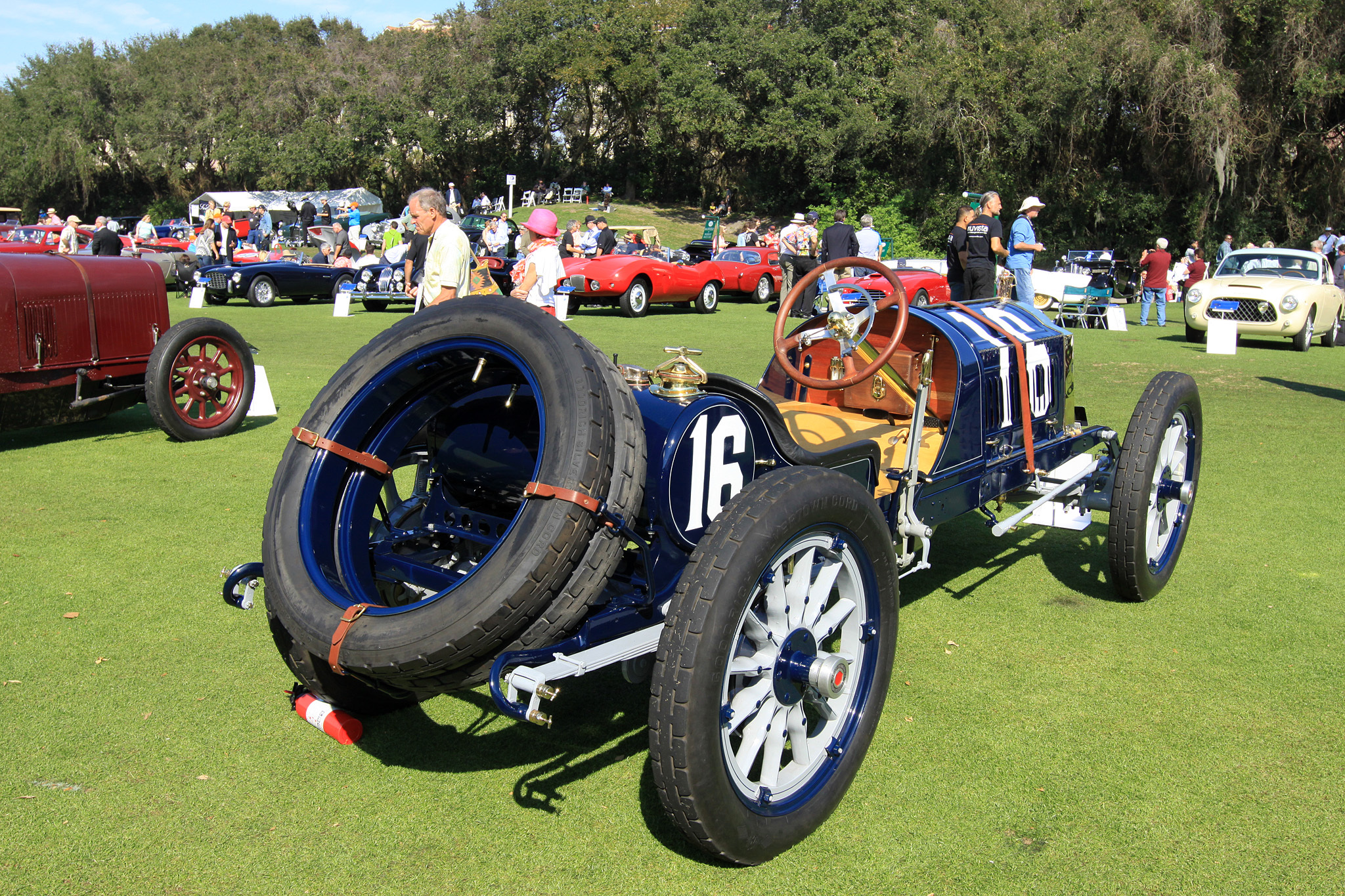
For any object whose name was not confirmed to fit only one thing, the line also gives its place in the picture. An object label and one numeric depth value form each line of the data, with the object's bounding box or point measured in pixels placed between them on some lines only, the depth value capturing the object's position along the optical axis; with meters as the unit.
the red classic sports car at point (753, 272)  21.52
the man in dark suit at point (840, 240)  15.85
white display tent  47.38
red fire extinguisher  3.02
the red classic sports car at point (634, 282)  17.91
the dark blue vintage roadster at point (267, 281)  19.56
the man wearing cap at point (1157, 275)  18.55
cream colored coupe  14.88
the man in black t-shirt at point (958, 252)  10.35
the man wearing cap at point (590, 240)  24.38
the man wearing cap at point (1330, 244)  22.95
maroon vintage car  7.04
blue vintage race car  2.43
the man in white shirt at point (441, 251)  6.69
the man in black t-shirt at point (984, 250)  9.89
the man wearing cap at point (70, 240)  23.92
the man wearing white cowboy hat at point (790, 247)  20.31
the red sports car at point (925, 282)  14.64
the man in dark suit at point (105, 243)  20.48
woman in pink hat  7.63
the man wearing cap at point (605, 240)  22.08
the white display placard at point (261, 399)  8.41
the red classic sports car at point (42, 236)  26.27
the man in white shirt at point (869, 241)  17.06
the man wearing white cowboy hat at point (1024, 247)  10.96
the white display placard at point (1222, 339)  14.23
